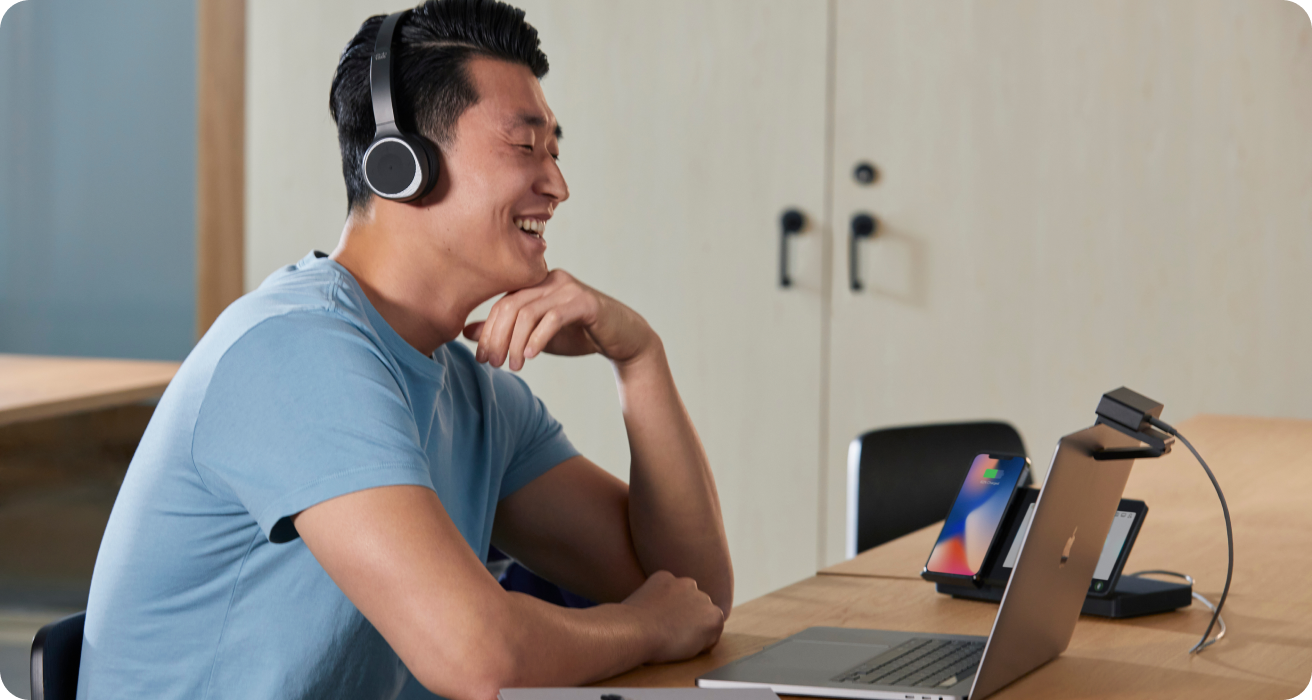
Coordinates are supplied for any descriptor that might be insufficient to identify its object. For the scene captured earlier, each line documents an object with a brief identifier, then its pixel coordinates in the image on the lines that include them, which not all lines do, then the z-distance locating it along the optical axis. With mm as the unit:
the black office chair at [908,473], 3640
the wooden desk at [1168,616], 2759
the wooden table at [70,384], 3770
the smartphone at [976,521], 2998
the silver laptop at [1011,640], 2683
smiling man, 2671
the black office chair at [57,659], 2728
